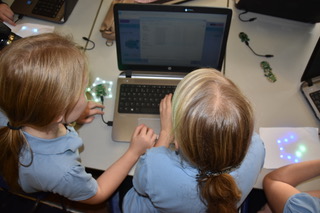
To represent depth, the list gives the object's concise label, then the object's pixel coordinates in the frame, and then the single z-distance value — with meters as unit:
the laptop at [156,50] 0.88
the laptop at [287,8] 1.15
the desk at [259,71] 1.00
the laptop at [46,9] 1.30
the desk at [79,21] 1.28
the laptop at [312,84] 1.02
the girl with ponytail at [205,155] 0.63
